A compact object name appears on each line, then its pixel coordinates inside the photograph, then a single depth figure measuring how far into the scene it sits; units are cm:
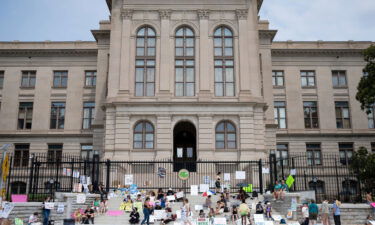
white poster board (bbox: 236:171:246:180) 3048
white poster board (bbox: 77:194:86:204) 2461
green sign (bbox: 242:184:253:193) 3082
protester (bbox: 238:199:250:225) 2222
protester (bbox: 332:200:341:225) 2192
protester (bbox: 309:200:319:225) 2212
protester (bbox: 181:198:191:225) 2299
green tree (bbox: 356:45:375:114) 3659
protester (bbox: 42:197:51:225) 2247
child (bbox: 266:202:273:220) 2355
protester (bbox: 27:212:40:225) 2162
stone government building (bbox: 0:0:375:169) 3931
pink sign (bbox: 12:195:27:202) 2383
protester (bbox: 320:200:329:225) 2234
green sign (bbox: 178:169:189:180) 3084
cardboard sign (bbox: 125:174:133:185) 3131
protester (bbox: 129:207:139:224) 2344
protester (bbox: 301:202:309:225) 2186
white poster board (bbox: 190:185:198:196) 2917
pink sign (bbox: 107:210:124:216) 2517
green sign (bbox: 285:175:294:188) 2678
